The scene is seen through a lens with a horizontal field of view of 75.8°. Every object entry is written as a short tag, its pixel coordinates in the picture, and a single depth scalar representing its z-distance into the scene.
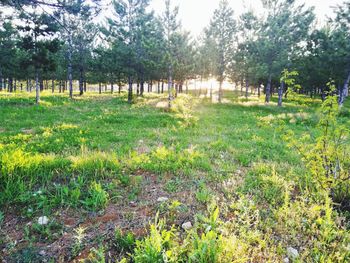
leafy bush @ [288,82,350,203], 4.10
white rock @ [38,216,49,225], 3.55
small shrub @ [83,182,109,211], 4.08
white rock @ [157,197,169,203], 4.37
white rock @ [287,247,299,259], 3.05
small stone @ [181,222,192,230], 3.53
